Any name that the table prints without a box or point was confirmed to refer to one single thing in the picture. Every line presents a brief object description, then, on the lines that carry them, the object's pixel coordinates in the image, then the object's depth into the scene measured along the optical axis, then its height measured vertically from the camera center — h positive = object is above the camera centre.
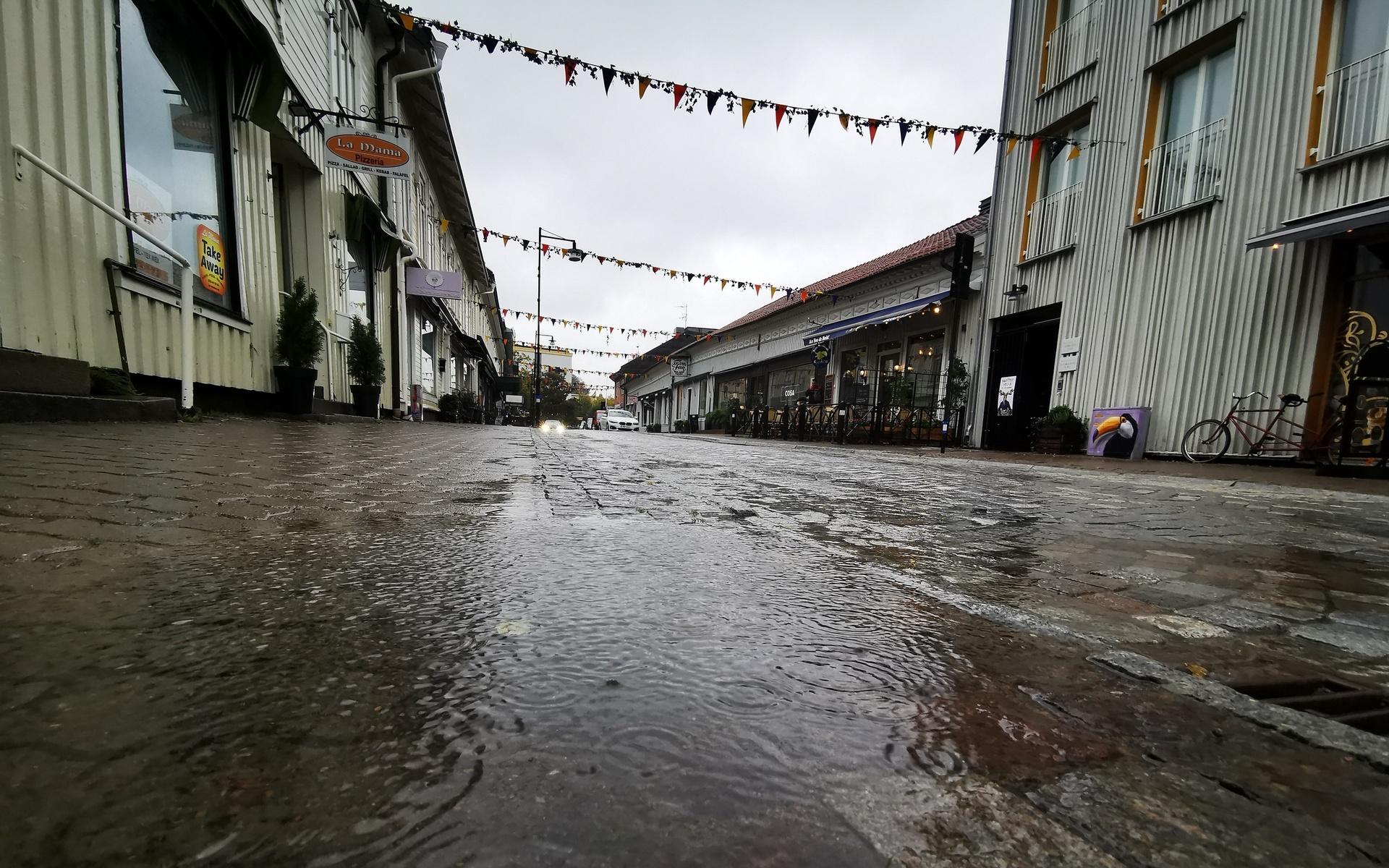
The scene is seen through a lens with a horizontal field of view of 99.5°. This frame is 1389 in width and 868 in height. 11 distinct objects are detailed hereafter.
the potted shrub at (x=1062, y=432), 9.27 -0.14
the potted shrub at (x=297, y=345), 7.02 +0.45
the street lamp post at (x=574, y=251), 17.28 +4.40
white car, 31.59 -1.18
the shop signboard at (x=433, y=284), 13.37 +2.47
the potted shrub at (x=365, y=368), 9.38 +0.29
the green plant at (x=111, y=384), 4.18 -0.08
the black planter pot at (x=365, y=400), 9.65 -0.23
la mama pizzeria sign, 8.02 +3.24
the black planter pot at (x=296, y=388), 7.11 -0.07
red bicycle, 6.32 -0.06
